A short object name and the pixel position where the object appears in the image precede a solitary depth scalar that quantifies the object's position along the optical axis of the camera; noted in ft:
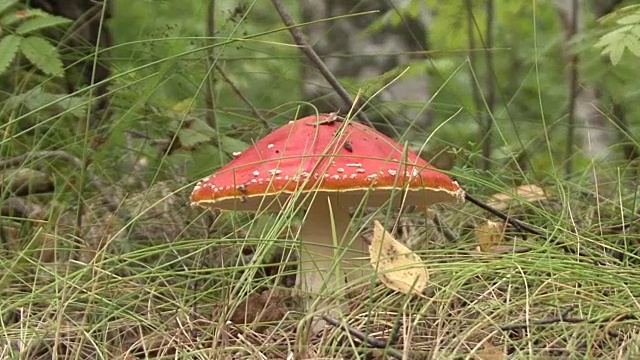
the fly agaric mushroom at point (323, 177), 5.95
